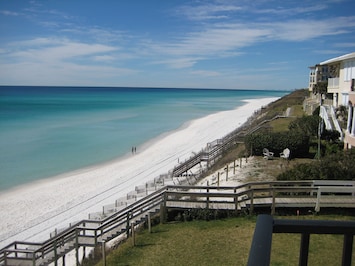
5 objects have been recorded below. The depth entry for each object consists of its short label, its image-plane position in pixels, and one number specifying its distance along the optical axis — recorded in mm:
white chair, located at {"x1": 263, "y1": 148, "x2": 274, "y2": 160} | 21344
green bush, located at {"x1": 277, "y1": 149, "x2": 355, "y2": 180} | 13578
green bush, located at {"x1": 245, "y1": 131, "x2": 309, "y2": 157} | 21516
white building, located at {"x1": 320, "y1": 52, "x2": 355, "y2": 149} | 19688
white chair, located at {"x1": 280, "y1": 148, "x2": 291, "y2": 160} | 20625
